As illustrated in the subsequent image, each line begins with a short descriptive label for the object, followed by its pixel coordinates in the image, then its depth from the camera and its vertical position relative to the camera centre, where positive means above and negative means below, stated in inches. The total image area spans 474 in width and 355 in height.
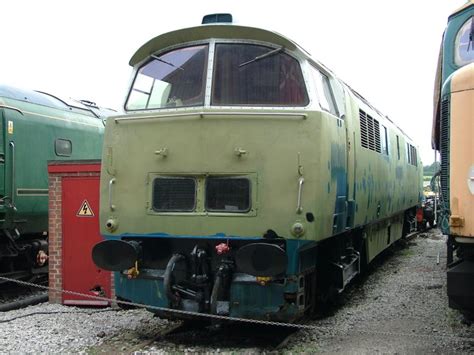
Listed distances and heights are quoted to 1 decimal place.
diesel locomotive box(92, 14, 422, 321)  223.1 +7.6
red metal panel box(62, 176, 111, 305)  313.4 -23.3
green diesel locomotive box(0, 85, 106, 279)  393.4 +22.8
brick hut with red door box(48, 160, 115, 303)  311.7 -6.0
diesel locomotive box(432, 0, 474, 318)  192.4 +5.7
